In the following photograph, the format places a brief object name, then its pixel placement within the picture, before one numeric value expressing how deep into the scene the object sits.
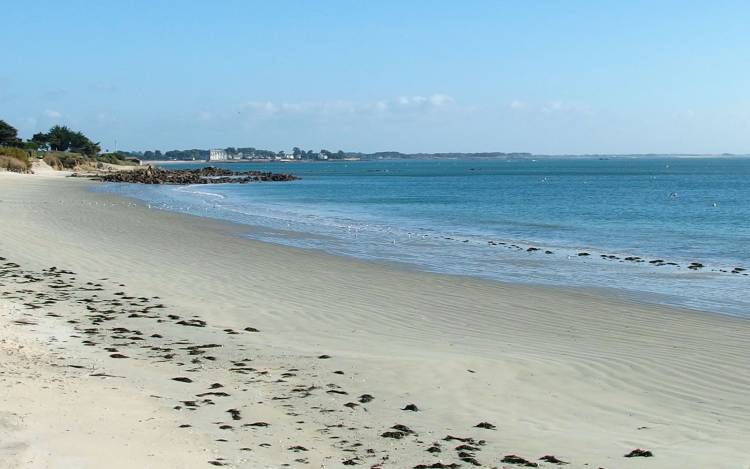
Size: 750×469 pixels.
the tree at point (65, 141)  135.62
